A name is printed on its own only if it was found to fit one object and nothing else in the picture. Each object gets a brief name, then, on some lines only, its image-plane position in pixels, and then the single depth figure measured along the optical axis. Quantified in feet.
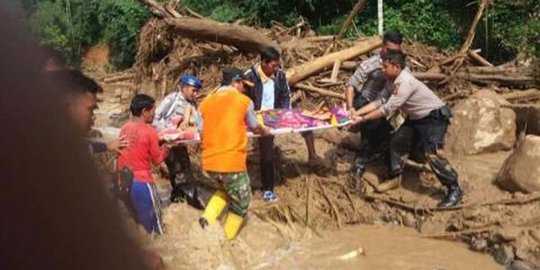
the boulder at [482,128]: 28.53
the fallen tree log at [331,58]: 36.09
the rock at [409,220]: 25.71
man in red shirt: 20.26
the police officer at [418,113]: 23.84
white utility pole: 47.42
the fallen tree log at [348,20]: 41.73
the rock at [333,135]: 30.58
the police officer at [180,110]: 23.82
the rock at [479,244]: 23.22
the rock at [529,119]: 28.32
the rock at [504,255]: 22.04
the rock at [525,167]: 24.22
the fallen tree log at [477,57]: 38.24
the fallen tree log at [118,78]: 49.82
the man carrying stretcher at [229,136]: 21.15
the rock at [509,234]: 22.51
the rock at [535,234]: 22.00
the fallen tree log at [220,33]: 37.29
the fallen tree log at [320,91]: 34.83
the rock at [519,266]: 21.40
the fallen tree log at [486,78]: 34.71
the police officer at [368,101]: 26.27
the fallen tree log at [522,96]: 32.14
